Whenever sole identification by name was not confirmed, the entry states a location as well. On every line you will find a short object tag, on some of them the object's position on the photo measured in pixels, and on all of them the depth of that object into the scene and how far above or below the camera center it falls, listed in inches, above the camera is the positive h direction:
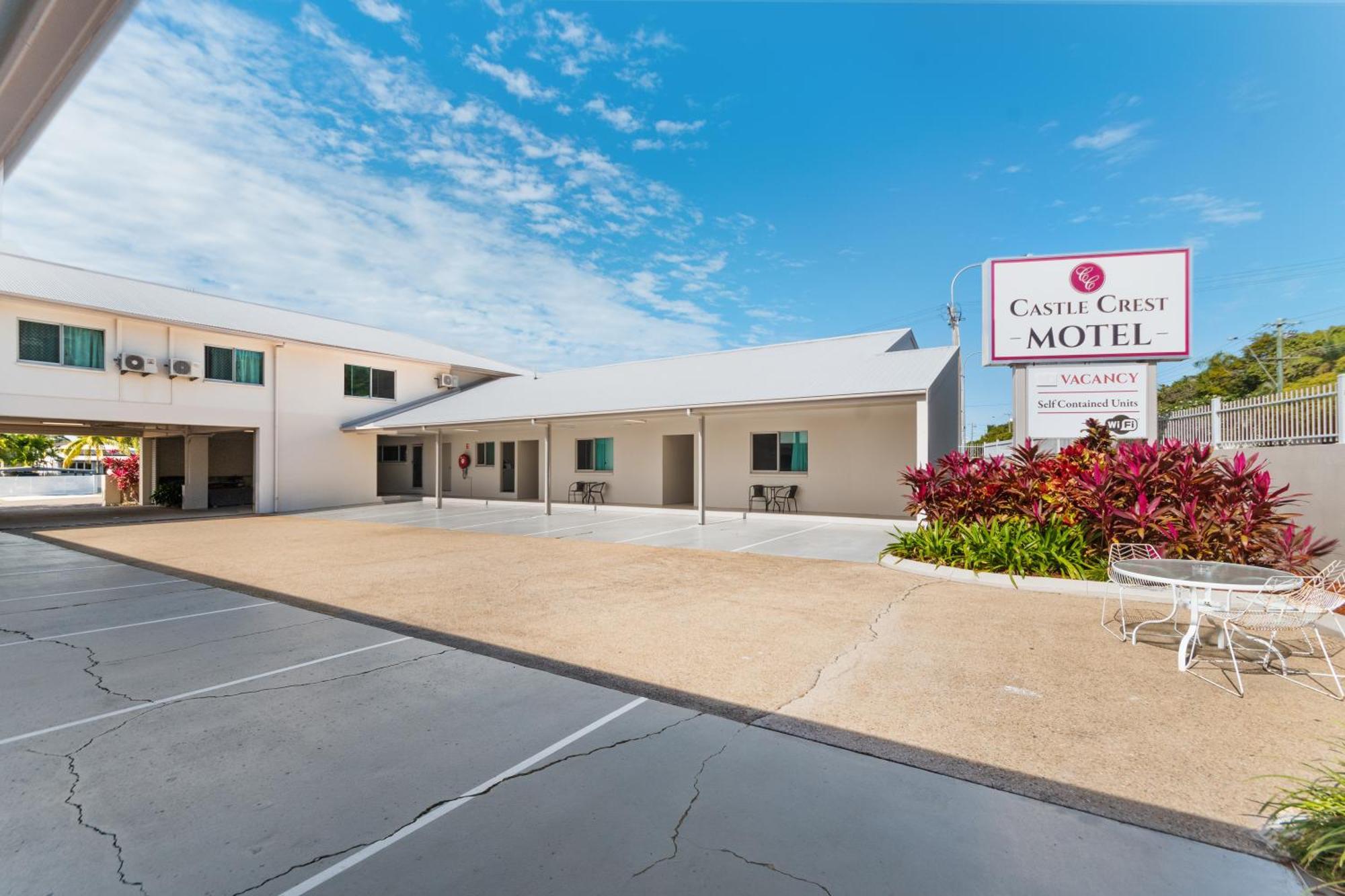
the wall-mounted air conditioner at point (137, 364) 619.5 +89.2
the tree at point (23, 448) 1759.4 +8.2
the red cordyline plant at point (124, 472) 949.2 -32.1
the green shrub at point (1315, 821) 91.5 -61.4
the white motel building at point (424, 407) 575.5 +44.6
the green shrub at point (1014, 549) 302.2 -50.2
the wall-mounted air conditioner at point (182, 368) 651.5 +89.5
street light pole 689.6 +177.0
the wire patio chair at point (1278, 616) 167.6 -46.0
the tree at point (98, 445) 1264.8 +14.5
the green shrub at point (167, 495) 882.1 -62.9
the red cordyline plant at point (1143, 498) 270.4 -23.1
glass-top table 173.9 -38.1
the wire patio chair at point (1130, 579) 225.8 -48.2
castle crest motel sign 454.6 +93.1
